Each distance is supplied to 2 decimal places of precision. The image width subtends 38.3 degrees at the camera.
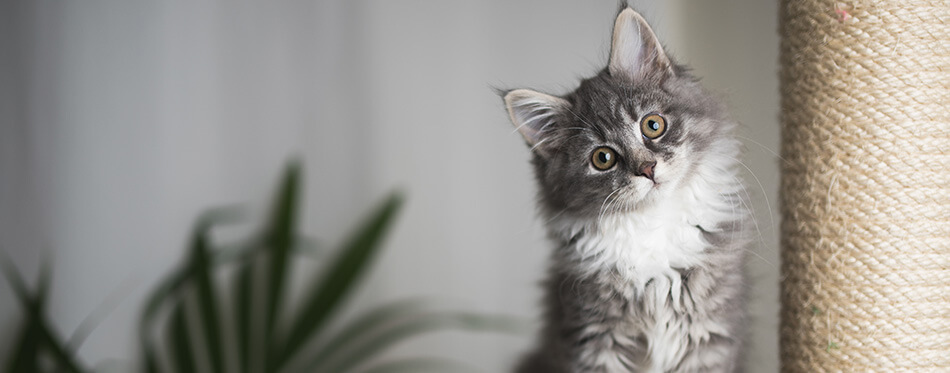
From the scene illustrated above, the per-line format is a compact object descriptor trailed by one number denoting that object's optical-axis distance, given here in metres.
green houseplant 0.86
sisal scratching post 0.70
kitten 0.75
